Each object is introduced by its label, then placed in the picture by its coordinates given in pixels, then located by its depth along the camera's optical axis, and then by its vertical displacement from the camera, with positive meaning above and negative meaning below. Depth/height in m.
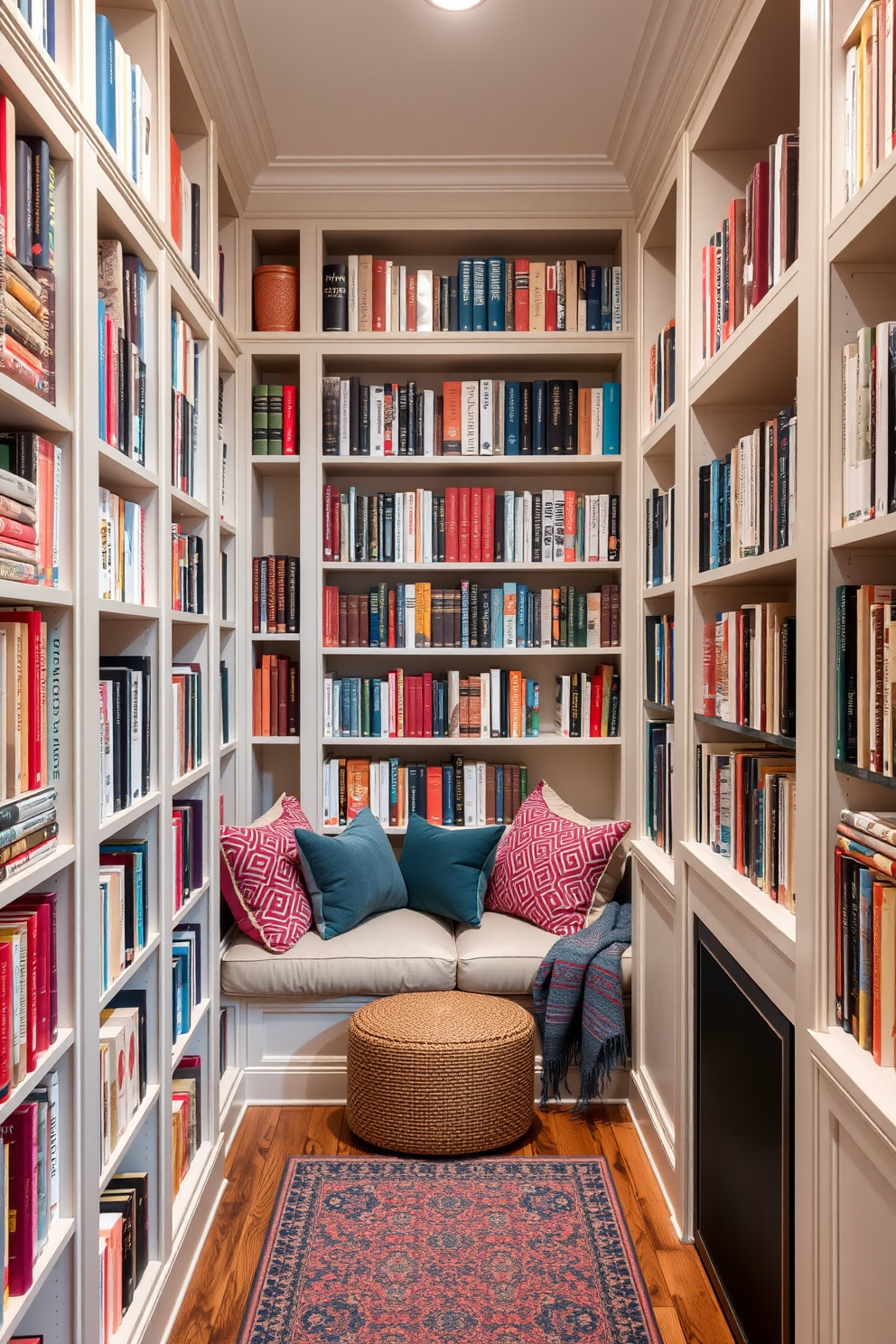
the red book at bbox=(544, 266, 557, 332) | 3.24 +1.23
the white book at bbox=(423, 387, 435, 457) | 3.29 +0.85
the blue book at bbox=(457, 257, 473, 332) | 3.24 +1.24
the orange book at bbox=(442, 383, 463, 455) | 3.29 +0.85
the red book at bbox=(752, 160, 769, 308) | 1.84 +0.83
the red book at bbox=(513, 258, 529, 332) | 3.24 +1.22
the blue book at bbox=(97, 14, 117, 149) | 1.71 +1.05
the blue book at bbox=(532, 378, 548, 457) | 3.29 +0.85
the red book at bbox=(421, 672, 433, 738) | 3.34 -0.19
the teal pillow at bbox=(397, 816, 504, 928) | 3.06 -0.65
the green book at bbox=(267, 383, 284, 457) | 3.27 +0.83
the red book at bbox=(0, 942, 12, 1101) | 1.25 -0.46
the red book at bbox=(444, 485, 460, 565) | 3.31 +0.46
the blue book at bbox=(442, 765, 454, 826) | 3.37 -0.45
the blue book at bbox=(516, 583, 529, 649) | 3.32 +0.18
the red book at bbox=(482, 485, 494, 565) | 3.31 +0.47
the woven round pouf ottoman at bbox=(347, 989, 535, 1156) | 2.57 -1.12
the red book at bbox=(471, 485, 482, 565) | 3.31 +0.49
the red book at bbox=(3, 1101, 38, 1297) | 1.32 -0.72
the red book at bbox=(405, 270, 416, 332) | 3.26 +1.21
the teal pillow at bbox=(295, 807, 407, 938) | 2.97 -0.66
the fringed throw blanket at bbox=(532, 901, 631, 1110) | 2.78 -1.01
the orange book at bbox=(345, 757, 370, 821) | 3.34 -0.41
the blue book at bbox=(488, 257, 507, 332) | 3.23 +1.25
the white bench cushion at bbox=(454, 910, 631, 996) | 2.91 -0.90
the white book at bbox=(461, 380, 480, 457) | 3.29 +0.84
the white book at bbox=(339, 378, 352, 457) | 3.26 +0.86
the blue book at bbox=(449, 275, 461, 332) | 3.26 +1.21
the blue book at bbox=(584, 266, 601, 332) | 3.24 +1.23
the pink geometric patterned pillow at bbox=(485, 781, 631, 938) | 3.07 -0.66
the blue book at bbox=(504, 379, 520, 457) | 3.30 +0.84
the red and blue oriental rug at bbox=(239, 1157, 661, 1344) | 1.99 -1.35
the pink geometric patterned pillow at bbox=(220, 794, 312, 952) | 2.85 -0.65
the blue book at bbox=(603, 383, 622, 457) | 3.28 +0.83
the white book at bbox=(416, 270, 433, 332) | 3.25 +1.22
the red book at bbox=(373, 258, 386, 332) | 3.25 +1.25
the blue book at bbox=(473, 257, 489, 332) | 3.24 +1.21
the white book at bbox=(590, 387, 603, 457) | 3.30 +0.83
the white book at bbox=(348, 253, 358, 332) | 3.23 +1.25
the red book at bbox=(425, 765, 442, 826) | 3.37 -0.44
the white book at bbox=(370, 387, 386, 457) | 3.29 +0.83
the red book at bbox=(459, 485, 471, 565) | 3.31 +0.47
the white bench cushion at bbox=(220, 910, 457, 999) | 2.90 -0.91
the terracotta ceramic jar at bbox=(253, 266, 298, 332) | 3.21 +1.23
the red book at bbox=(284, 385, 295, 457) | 3.26 +0.83
